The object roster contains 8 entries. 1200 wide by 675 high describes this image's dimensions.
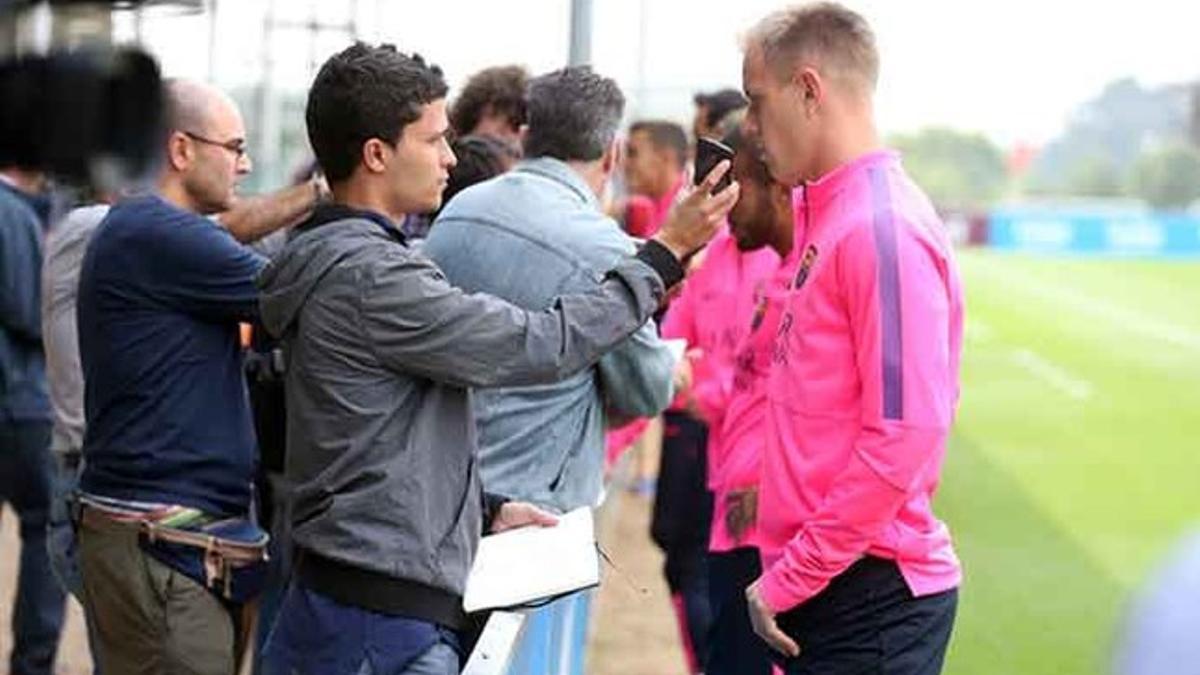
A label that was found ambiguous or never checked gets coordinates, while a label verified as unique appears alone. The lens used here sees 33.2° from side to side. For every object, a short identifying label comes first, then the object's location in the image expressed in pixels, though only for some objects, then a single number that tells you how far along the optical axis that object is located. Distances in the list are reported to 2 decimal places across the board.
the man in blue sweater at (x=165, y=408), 4.33
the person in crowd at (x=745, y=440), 4.95
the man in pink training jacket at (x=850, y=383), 3.49
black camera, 2.36
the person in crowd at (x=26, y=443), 6.71
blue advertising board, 48.44
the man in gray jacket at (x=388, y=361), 3.54
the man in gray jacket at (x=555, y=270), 4.48
